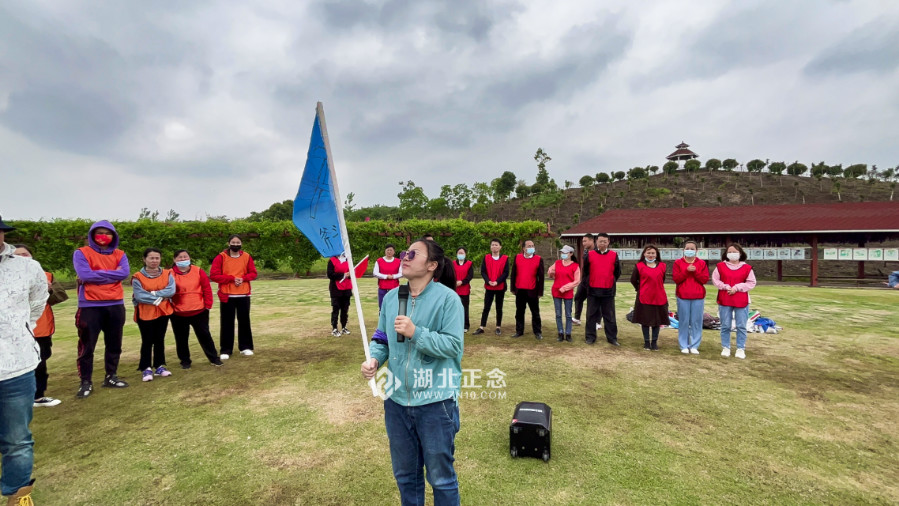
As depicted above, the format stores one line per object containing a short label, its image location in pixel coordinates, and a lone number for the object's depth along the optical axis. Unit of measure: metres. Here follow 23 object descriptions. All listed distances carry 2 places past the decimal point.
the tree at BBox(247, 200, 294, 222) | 52.90
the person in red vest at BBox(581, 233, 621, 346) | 7.19
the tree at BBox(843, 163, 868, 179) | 45.88
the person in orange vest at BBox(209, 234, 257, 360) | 6.07
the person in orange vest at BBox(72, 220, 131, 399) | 4.58
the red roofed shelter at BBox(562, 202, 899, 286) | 17.12
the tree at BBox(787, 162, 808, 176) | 49.56
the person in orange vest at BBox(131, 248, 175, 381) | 5.14
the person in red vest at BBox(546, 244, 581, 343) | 7.50
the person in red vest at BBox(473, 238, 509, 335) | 8.10
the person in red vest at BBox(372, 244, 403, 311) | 7.55
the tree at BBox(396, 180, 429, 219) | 51.47
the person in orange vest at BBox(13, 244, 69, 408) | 4.51
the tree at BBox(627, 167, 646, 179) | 53.09
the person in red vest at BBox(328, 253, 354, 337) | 7.75
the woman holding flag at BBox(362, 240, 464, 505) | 2.11
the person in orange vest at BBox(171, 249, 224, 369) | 5.49
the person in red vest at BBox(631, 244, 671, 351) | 6.77
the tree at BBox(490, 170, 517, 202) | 55.25
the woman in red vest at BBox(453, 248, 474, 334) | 8.23
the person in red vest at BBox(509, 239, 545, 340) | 7.59
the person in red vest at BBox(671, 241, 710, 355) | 6.42
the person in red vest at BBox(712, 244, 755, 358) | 6.15
